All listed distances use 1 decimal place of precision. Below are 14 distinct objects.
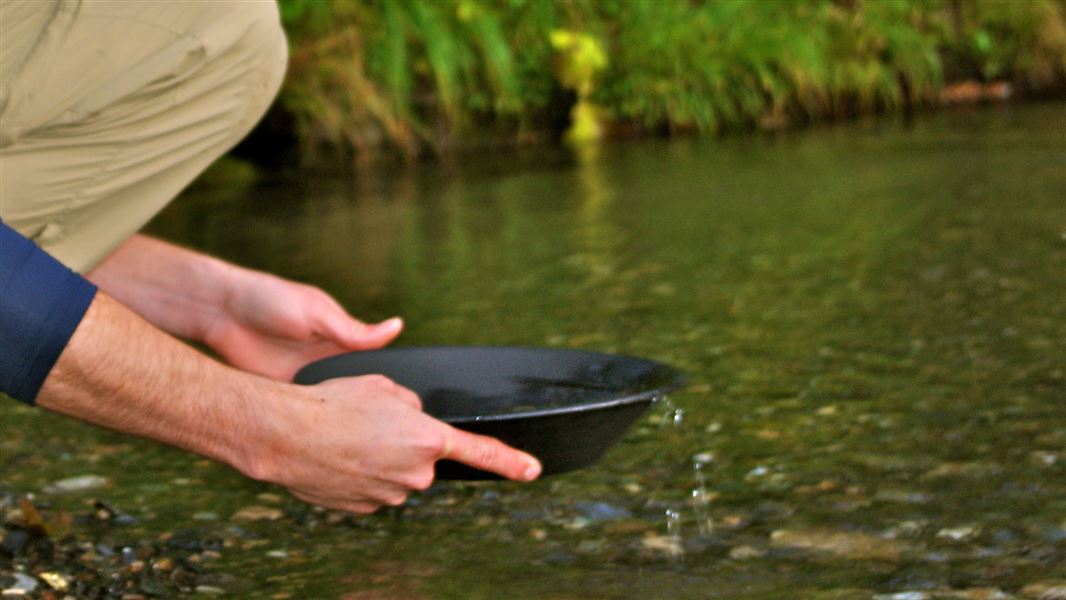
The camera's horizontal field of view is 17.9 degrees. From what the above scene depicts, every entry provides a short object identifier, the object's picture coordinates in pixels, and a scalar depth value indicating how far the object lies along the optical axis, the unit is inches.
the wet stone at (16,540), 85.5
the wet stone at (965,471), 88.9
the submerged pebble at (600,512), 87.9
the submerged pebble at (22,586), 82.5
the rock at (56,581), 83.1
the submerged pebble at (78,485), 92.6
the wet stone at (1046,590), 79.3
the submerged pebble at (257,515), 89.4
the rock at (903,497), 87.1
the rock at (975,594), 79.6
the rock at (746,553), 83.8
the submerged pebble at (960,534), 83.8
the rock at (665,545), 84.8
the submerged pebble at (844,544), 83.4
